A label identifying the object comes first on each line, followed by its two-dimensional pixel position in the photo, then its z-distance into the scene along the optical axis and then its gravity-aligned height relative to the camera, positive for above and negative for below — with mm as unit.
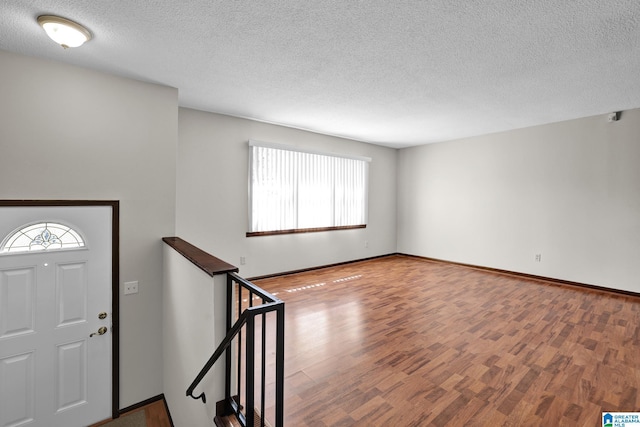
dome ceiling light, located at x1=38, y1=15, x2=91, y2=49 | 1978 +1279
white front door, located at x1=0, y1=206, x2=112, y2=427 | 2248 -971
